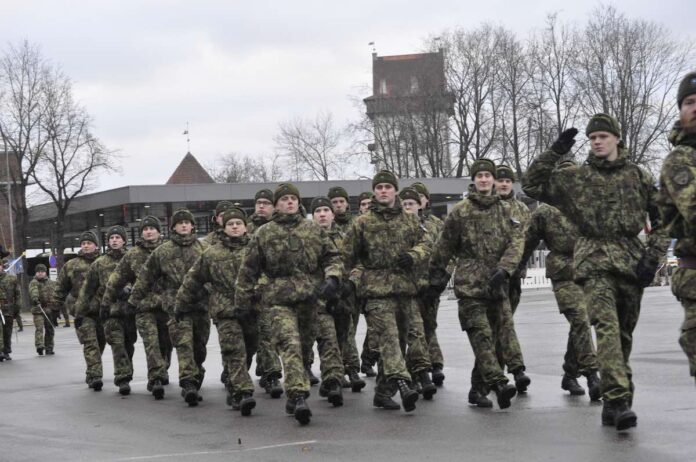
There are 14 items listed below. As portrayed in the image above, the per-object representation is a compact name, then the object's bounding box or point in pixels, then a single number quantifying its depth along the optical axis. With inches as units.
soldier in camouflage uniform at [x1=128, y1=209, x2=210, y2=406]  486.6
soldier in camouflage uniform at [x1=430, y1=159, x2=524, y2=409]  396.2
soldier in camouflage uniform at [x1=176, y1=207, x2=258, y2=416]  439.2
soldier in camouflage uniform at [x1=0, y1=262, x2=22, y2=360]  963.8
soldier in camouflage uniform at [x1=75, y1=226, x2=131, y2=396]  578.2
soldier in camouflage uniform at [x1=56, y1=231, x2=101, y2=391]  639.8
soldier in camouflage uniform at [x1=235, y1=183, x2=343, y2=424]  405.7
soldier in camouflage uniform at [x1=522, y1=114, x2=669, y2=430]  332.5
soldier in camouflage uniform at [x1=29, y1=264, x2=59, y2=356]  980.6
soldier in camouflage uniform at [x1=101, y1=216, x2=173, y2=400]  522.9
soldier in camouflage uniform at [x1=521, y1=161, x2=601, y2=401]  411.2
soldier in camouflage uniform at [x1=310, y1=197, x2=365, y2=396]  503.2
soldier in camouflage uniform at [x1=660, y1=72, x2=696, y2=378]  244.1
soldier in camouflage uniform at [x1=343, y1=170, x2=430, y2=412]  412.2
